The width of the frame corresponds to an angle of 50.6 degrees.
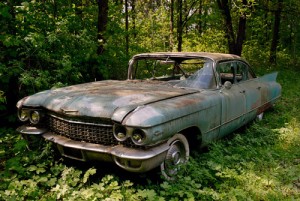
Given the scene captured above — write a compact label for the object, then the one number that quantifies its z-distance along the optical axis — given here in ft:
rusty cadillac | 10.97
